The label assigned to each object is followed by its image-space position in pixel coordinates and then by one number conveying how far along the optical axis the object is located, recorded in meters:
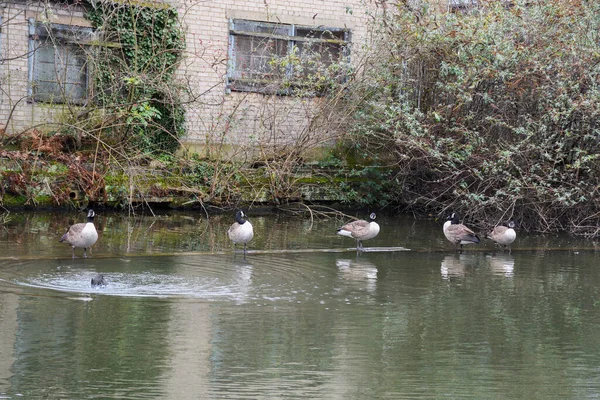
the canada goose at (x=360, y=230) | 16.47
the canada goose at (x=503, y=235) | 16.84
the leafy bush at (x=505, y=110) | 18.75
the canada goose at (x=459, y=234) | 16.77
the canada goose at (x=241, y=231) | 15.45
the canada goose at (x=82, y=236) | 14.27
